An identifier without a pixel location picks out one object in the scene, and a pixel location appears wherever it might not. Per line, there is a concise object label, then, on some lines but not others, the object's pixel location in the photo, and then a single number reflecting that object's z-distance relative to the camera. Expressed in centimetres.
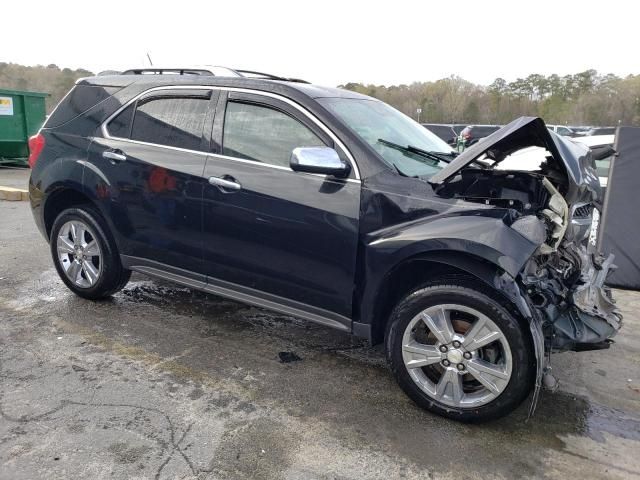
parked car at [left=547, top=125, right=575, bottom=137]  2588
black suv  284
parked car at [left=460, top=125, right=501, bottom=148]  2015
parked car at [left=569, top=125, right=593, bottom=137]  2803
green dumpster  1373
